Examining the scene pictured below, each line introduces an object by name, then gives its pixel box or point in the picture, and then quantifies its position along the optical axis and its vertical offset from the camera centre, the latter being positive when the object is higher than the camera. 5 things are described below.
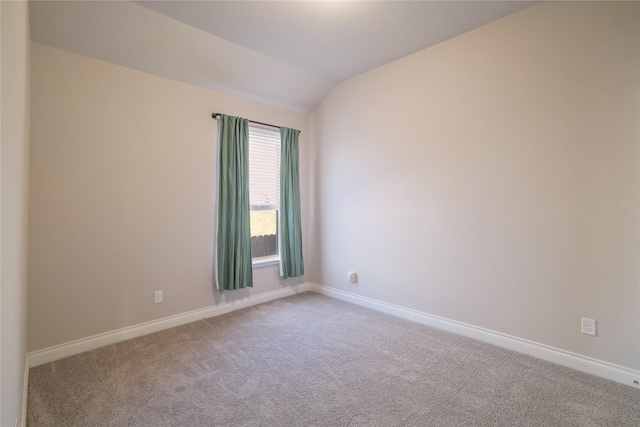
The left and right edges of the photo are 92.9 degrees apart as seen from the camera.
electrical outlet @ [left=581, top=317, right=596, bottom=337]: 2.20 -0.81
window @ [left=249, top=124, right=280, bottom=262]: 3.78 +0.35
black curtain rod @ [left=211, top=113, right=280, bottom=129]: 3.29 +1.15
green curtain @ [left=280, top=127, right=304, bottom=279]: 3.95 +0.12
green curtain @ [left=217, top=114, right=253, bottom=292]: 3.33 +0.13
